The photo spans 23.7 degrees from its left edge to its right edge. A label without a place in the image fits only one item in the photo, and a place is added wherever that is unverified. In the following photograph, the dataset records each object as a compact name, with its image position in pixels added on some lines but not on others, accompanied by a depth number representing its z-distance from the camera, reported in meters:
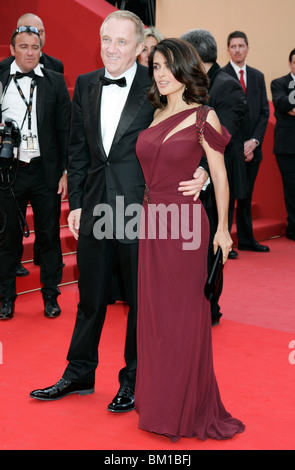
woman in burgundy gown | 2.92
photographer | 4.76
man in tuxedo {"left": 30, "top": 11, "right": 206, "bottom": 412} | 3.17
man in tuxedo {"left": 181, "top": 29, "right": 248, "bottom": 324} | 4.46
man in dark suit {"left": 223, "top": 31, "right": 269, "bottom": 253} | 7.12
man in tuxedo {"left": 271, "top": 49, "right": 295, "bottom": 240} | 7.55
